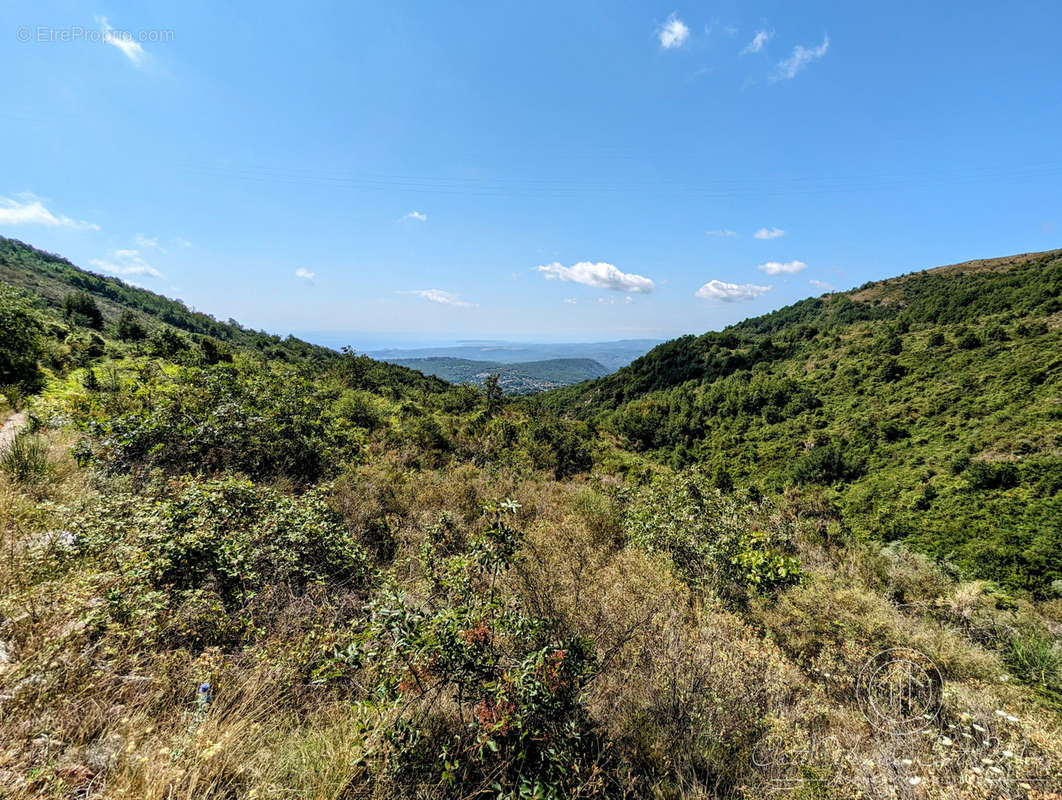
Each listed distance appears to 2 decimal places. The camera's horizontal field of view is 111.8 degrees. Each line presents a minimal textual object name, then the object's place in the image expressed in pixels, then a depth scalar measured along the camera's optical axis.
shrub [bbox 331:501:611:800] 2.53
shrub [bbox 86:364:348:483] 6.08
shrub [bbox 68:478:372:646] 3.21
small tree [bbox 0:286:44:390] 9.89
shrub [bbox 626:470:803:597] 6.20
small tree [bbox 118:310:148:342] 23.90
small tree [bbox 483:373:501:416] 31.53
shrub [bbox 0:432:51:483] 4.82
